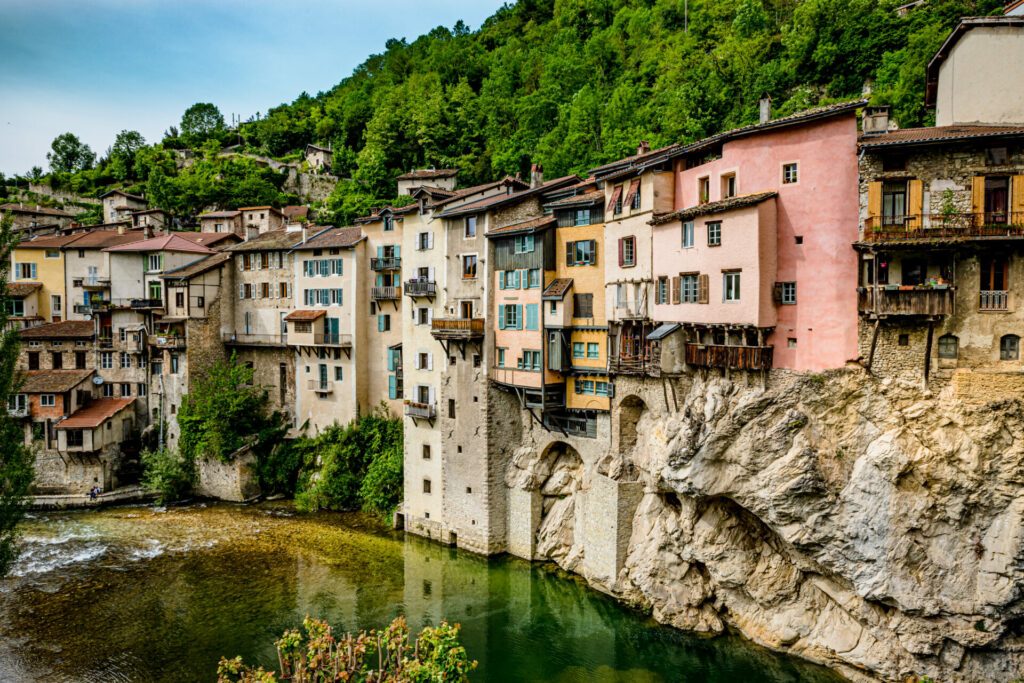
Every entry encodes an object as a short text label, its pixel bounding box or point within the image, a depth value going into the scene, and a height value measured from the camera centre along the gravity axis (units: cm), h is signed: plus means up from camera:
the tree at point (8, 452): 2295 -435
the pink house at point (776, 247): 2431 +280
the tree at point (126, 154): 9556 +2500
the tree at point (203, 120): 11500 +3668
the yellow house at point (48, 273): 5562 +434
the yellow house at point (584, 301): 3303 +111
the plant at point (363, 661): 1578 -785
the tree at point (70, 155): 11138 +2777
